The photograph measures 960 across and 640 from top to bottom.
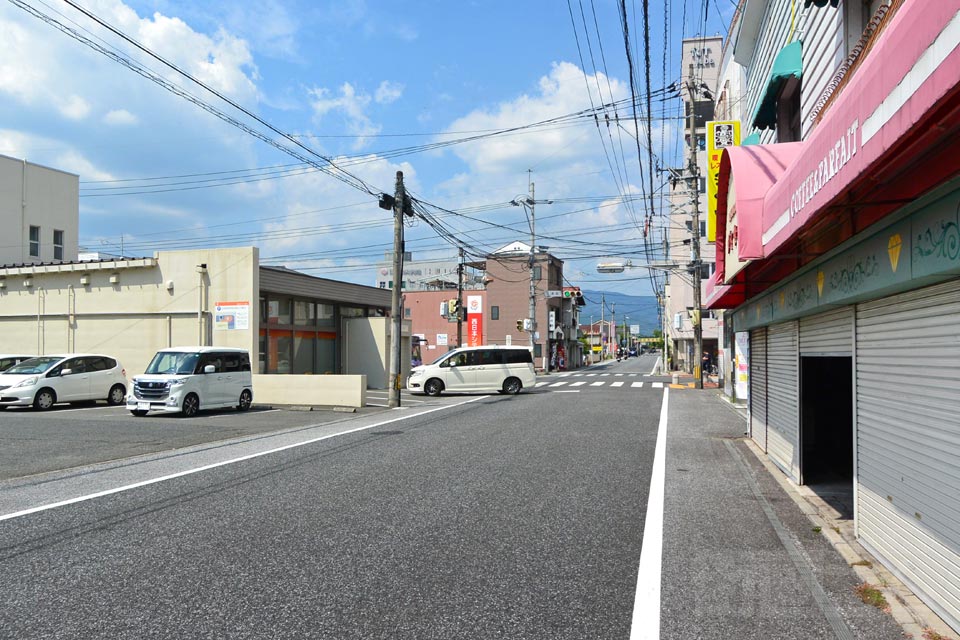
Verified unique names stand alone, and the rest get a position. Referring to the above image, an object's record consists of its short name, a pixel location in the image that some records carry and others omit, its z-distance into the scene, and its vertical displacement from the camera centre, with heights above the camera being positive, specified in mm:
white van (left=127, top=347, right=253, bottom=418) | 17797 -1205
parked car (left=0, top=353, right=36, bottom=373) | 23116 -771
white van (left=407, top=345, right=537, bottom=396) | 27875 -1438
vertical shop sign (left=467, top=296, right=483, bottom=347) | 66000 +1688
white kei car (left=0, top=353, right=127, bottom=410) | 19125 -1268
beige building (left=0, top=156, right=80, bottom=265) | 31906 +5880
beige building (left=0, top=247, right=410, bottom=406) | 24547 +1004
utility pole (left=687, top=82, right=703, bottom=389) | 30578 +3865
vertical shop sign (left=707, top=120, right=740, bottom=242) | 16528 +4772
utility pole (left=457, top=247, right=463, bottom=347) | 39500 +1694
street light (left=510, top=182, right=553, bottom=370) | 49562 +6335
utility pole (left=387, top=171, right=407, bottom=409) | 22344 +1256
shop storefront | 3451 +596
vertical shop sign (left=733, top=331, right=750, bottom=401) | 22719 -1061
